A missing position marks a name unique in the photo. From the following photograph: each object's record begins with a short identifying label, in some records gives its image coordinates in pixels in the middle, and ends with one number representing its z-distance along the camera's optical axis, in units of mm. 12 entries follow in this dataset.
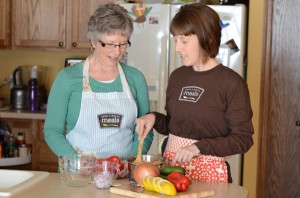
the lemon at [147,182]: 2004
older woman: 2396
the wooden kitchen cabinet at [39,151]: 4184
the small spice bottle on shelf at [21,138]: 4207
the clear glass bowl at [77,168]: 2113
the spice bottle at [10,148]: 4148
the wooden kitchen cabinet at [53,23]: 4402
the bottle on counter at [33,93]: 4395
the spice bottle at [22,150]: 4172
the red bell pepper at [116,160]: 2189
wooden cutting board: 1970
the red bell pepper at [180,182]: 2010
